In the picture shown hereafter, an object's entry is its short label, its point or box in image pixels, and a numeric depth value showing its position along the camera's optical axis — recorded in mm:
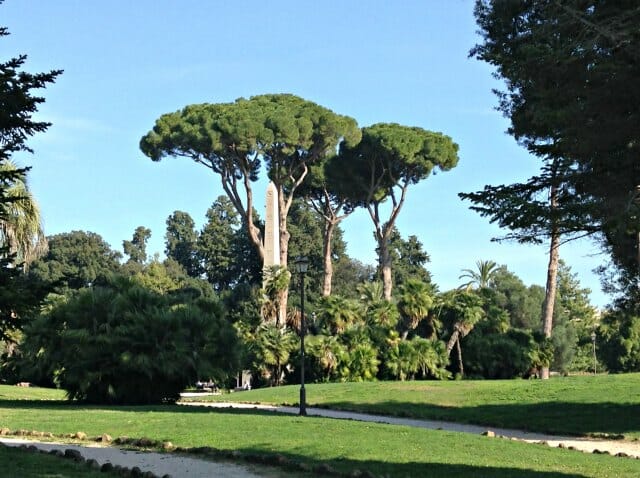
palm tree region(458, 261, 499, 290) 66688
